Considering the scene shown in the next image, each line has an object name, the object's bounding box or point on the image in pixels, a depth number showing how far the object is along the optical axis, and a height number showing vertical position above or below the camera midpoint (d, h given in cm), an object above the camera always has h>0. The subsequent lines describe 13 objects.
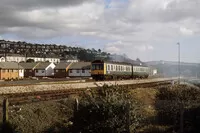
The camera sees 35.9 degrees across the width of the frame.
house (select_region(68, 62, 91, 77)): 7400 -190
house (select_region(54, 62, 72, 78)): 7701 -203
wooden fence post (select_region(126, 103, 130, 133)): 930 -172
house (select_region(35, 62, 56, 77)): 7956 -208
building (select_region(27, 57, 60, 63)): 12444 +123
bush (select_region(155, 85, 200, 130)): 1143 -197
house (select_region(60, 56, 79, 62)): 12131 +120
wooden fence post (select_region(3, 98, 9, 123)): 1117 -182
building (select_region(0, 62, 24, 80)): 6269 -186
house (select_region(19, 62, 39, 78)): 7944 -181
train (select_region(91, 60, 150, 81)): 4462 -129
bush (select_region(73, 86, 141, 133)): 931 -165
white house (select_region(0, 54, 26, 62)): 10352 +145
